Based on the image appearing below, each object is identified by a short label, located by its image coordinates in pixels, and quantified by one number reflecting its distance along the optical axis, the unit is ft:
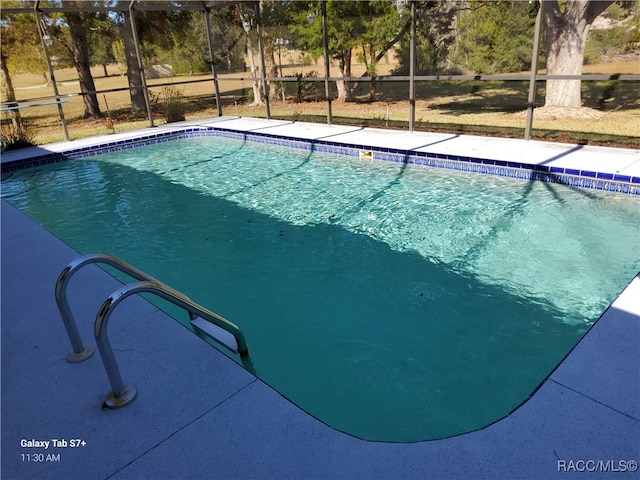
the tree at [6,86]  40.93
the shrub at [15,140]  31.71
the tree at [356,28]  42.29
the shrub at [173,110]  40.65
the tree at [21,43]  42.14
